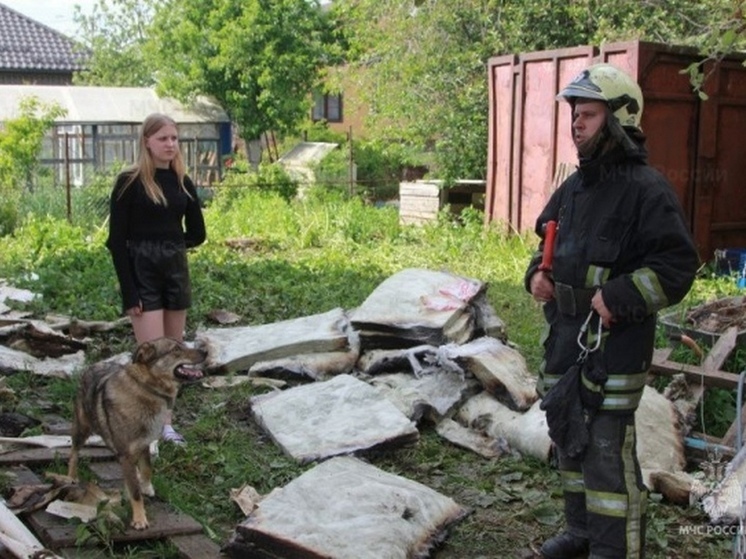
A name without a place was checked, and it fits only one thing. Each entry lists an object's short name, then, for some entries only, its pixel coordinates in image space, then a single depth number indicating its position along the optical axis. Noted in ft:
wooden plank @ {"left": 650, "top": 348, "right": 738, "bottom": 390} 18.83
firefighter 12.24
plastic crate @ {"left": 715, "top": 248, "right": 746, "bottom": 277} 35.86
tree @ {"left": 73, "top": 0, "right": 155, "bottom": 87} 112.37
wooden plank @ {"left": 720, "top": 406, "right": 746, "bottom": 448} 17.46
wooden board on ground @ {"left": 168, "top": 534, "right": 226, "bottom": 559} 13.47
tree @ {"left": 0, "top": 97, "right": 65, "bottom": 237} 51.19
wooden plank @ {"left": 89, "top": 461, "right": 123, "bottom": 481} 16.21
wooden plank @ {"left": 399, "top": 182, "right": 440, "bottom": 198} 49.62
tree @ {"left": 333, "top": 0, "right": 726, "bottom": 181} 48.03
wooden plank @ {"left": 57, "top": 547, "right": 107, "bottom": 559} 13.23
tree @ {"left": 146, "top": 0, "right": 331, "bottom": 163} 84.48
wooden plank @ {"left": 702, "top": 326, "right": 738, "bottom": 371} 19.57
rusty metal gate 35.60
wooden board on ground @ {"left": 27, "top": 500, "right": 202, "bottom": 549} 13.58
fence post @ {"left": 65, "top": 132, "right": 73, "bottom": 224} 46.29
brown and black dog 14.30
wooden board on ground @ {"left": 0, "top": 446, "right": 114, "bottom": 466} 16.44
